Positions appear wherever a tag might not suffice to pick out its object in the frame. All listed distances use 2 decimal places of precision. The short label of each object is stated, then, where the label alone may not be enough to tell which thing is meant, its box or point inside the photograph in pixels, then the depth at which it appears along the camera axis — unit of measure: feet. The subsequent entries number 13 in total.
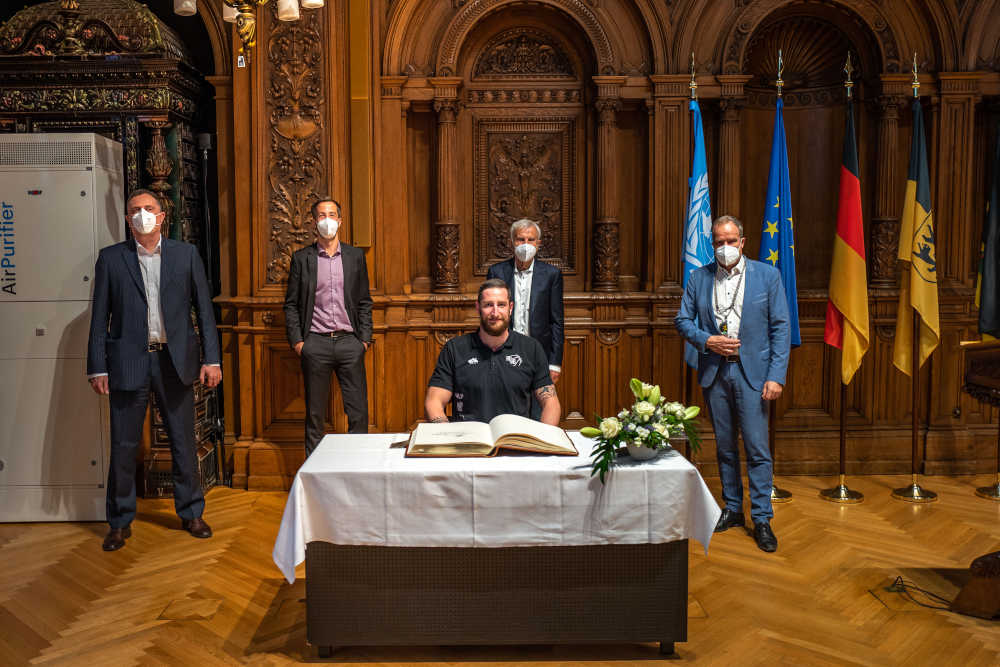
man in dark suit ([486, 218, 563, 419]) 16.37
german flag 17.48
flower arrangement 9.98
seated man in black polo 12.42
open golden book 10.39
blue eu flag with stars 17.53
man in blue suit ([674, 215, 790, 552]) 14.99
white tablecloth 9.91
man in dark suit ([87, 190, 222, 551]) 15.14
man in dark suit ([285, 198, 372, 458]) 17.06
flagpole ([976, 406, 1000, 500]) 17.79
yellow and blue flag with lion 17.74
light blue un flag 18.19
